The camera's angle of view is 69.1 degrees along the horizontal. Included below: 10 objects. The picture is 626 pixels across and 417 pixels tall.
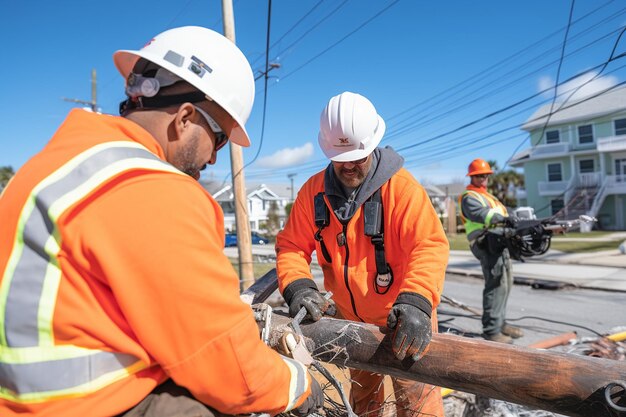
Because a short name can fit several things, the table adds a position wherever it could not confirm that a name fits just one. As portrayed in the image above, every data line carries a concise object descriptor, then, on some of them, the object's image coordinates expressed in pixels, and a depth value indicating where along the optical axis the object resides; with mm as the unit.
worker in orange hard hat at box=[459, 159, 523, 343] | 5965
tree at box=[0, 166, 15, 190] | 34884
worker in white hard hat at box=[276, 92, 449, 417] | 2715
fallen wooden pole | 1858
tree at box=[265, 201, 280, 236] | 42469
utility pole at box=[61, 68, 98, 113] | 27031
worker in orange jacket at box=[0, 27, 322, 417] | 1166
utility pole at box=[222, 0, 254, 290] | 8719
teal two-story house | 29844
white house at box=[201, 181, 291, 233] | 49894
